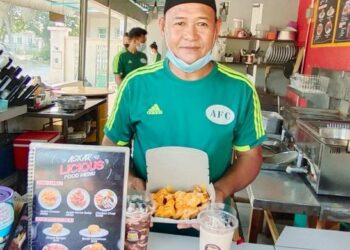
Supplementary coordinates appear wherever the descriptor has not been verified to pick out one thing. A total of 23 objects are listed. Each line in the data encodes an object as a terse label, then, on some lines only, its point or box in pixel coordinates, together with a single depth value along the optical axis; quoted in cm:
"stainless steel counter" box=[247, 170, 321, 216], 183
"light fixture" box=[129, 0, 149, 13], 924
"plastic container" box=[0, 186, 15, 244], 76
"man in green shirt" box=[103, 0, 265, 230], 118
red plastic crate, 281
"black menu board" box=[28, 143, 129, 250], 80
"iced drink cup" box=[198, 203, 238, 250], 85
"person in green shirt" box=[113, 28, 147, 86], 540
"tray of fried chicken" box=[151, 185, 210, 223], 95
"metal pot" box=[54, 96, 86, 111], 321
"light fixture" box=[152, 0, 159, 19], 915
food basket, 320
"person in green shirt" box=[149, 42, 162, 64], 838
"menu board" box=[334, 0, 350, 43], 304
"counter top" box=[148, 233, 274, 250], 103
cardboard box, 112
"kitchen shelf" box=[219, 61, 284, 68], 477
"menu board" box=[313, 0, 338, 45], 343
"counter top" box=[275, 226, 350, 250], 112
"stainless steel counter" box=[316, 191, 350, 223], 177
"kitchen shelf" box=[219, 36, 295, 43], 478
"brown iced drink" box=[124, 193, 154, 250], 85
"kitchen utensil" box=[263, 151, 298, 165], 236
